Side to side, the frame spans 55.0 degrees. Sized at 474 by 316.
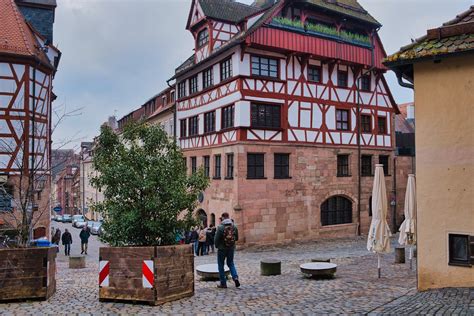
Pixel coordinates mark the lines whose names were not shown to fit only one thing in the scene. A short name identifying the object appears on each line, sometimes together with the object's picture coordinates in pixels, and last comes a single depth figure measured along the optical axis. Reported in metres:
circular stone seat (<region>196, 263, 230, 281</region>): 11.10
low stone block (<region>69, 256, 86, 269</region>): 16.17
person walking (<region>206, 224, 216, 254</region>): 20.48
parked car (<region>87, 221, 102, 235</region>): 39.09
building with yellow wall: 8.74
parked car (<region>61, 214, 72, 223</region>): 60.84
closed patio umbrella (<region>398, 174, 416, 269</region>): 11.83
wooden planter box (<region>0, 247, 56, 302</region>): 8.53
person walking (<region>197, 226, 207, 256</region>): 20.11
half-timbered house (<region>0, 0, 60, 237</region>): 20.20
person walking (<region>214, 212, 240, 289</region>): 9.66
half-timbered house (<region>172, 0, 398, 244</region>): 21.94
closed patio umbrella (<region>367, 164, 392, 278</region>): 11.44
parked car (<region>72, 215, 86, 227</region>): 51.69
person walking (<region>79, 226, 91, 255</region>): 23.86
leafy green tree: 9.03
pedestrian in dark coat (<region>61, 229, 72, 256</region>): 23.66
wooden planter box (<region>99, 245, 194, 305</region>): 8.23
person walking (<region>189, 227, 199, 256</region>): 20.94
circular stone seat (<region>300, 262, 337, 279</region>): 11.16
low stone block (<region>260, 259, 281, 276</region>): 12.36
